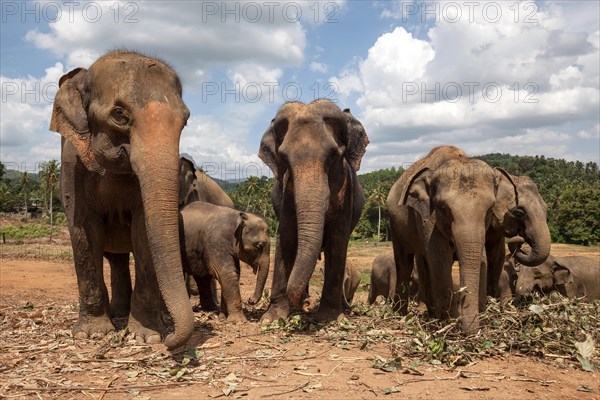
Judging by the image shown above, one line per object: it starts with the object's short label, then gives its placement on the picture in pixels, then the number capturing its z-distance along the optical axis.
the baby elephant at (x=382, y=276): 14.82
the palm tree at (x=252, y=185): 89.38
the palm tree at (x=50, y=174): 65.56
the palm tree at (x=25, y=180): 77.12
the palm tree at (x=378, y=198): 82.06
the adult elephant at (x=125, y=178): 5.09
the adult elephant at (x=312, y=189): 6.29
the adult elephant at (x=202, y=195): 9.80
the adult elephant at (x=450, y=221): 6.38
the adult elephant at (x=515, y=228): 8.95
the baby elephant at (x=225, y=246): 8.26
